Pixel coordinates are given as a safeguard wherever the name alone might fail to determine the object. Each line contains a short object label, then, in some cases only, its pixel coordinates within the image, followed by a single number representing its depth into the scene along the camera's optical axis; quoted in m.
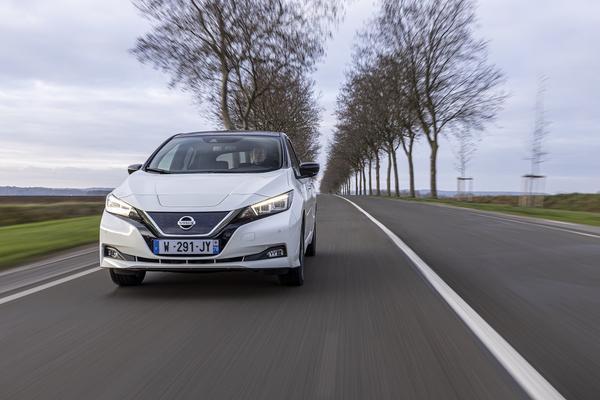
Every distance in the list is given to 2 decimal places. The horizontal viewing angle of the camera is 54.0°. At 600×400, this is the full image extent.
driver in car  6.88
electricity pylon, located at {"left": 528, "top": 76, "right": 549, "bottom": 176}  23.41
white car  5.33
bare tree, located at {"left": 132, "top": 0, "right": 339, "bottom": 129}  28.09
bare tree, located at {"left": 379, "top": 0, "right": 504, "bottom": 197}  37.16
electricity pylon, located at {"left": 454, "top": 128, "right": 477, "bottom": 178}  36.97
